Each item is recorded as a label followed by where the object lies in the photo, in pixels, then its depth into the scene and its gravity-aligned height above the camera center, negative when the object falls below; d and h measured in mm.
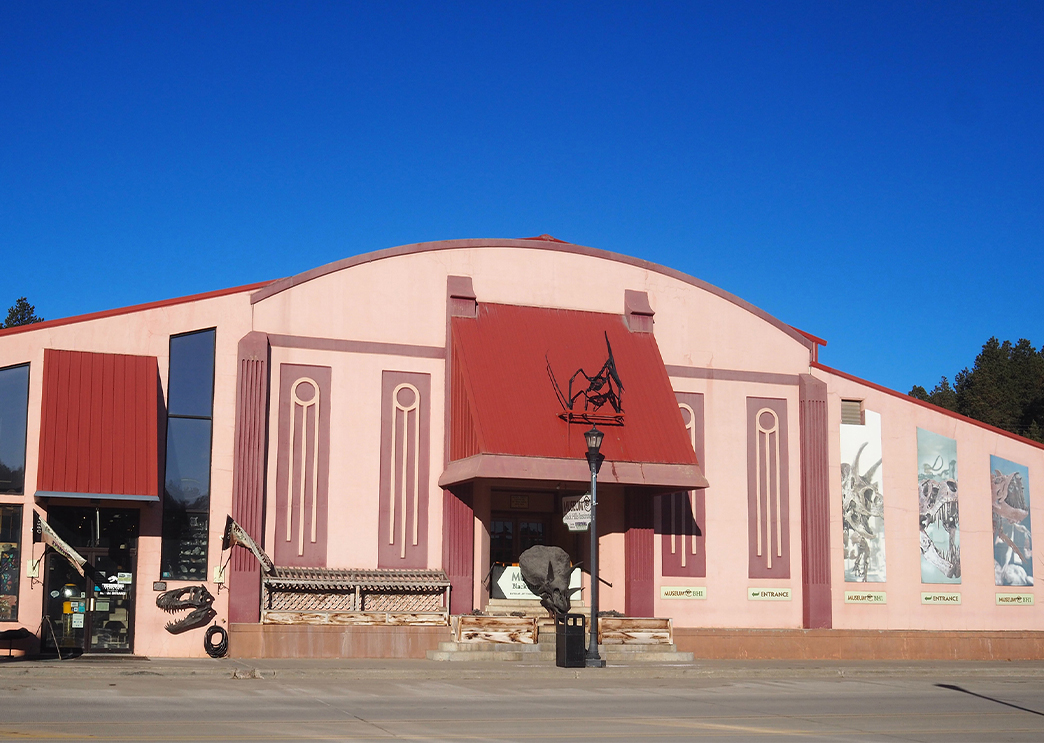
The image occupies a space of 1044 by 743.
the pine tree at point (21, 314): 63281 +11765
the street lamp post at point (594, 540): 22859 -243
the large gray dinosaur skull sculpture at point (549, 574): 25406 -1044
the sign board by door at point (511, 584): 27609 -1370
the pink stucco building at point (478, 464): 23922 +1470
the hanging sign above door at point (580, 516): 23031 +239
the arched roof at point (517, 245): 26219 +6390
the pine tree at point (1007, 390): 67750 +8645
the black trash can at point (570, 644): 22453 -2278
